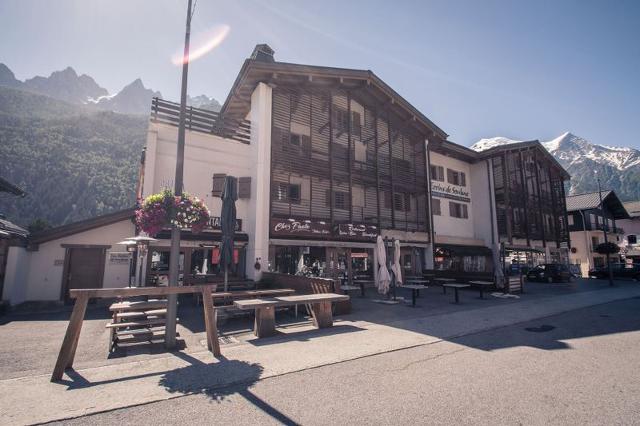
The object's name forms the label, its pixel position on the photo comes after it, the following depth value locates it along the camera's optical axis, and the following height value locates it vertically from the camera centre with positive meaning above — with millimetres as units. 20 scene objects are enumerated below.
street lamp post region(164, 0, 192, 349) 6531 +596
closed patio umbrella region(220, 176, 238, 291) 9844 +1281
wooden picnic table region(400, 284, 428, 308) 11758 -1263
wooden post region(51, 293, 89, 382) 4773 -1190
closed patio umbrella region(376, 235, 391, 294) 13117 -585
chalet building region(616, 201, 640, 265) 46419 +4137
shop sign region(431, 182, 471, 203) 25469 +5718
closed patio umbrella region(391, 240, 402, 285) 13438 -255
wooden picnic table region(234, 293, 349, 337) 7445 -1208
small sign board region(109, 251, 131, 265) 14719 +139
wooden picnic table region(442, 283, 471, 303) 12958 -1280
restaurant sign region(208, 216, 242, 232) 16167 +1899
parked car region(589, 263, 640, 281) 27266 -1038
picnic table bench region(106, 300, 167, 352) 6652 -1423
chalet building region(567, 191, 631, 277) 36556 +3774
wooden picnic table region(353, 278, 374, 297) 14658 -1285
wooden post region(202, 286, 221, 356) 6012 -1094
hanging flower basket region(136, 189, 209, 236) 6637 +1023
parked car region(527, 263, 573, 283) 24719 -1014
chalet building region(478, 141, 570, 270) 28047 +5636
